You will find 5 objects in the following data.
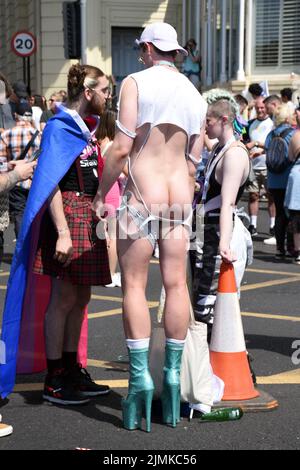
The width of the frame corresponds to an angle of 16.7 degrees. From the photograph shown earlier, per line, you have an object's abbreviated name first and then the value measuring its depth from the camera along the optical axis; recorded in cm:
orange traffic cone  589
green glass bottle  545
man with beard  572
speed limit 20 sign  2378
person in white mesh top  518
